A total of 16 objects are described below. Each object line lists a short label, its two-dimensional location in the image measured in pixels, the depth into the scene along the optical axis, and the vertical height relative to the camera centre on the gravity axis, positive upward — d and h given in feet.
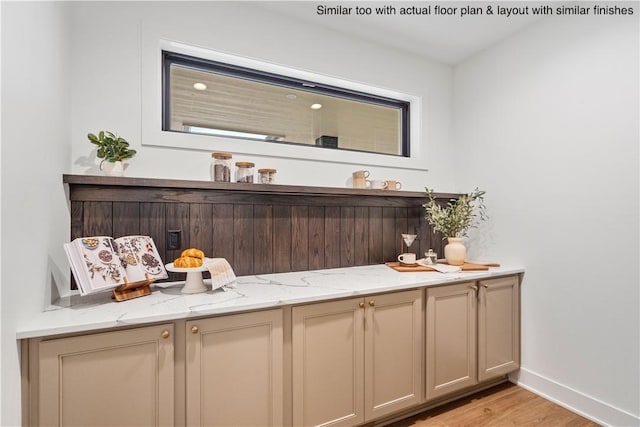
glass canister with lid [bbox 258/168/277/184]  6.24 +0.73
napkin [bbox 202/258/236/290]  4.83 -1.02
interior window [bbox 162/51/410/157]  6.30 +2.41
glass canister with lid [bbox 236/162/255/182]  5.98 +0.77
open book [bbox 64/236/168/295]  4.10 -0.76
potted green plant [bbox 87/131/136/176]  5.03 +0.97
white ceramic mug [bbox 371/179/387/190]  7.43 +0.66
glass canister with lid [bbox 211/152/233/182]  5.79 +0.81
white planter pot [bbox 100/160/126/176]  5.08 +0.70
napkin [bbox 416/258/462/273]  6.65 -1.27
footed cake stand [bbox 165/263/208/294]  4.85 -1.17
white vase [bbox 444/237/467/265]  7.39 -0.97
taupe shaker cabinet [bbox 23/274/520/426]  3.61 -2.27
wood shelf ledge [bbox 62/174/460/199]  4.83 +0.45
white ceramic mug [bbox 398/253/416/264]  7.27 -1.11
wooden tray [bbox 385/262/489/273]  6.81 -1.28
